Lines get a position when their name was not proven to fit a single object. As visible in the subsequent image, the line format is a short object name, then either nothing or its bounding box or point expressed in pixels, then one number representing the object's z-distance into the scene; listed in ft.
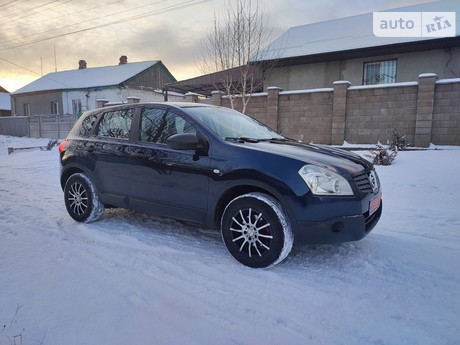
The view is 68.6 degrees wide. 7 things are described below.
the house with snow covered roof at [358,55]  45.93
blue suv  10.09
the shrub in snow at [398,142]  35.23
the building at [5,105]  160.35
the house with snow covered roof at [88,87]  92.99
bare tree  42.80
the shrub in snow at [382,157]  27.48
